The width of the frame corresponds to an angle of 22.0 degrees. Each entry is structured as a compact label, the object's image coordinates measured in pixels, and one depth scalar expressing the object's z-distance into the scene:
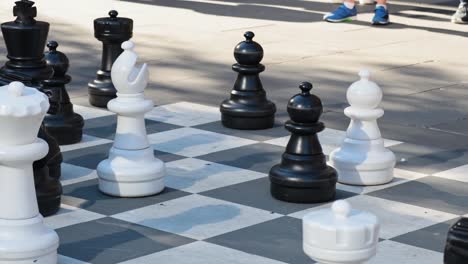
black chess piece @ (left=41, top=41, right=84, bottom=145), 5.62
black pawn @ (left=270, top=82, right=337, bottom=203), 4.86
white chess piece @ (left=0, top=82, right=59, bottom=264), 3.75
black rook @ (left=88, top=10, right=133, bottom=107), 6.39
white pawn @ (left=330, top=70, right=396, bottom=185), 5.16
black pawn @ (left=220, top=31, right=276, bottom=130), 6.04
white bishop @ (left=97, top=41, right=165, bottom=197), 4.92
